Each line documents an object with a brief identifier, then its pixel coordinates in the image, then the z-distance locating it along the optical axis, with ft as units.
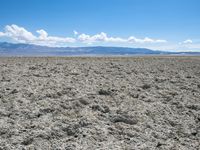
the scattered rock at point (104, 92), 31.51
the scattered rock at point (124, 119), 21.84
